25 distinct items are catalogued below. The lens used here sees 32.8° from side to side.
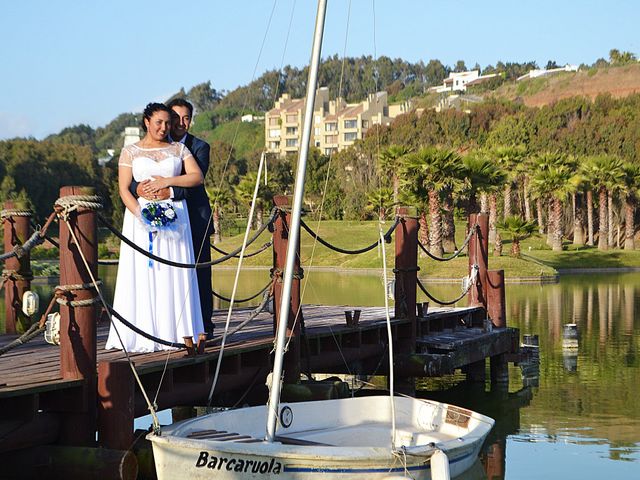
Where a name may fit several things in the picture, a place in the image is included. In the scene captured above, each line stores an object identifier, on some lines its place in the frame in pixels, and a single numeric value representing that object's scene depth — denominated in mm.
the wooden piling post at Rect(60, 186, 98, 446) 8719
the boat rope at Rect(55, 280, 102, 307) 8781
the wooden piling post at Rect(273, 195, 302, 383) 11695
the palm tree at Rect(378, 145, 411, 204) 64688
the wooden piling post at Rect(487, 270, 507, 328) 18422
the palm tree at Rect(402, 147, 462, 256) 54531
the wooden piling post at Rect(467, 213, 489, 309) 18641
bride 10344
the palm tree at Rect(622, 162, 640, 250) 67812
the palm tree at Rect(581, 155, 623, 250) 66250
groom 11148
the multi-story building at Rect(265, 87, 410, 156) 143000
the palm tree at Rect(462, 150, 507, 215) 56125
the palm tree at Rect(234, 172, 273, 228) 72456
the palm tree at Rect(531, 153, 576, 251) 60906
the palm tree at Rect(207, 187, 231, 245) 69906
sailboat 8180
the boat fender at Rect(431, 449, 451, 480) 8797
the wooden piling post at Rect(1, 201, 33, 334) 12633
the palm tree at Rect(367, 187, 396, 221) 66625
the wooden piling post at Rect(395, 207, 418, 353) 14680
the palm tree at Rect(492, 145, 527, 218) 67312
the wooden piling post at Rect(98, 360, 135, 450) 8695
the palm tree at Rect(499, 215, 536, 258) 52806
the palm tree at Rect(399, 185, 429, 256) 56138
